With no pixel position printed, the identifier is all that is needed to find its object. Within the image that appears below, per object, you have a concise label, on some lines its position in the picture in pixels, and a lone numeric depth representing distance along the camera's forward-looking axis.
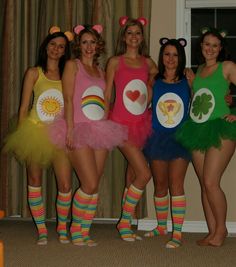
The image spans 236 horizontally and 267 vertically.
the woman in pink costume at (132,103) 3.56
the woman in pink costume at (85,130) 3.36
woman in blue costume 3.56
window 4.21
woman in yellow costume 3.47
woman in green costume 3.42
